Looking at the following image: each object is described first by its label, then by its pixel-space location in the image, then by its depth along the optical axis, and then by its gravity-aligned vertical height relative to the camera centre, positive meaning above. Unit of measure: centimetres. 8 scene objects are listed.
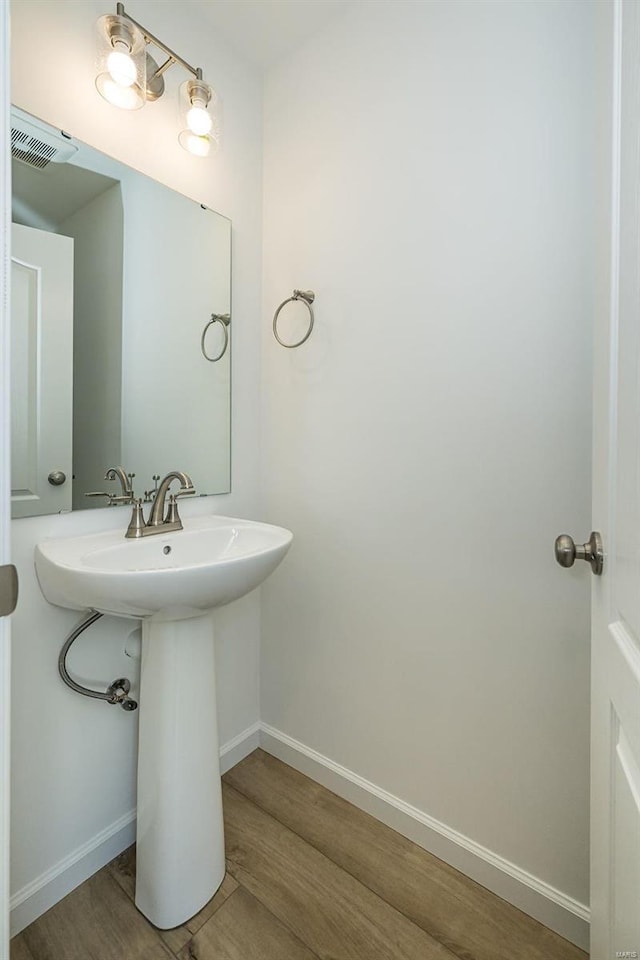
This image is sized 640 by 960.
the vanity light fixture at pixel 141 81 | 108 +106
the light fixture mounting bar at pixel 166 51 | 107 +112
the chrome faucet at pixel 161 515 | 120 -13
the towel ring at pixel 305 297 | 145 +59
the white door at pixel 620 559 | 56 -12
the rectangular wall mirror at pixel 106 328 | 105 +41
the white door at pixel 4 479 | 62 -1
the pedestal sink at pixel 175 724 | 101 -64
